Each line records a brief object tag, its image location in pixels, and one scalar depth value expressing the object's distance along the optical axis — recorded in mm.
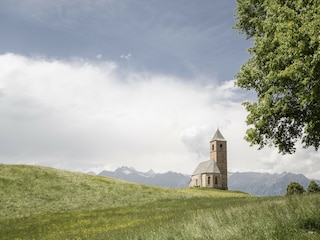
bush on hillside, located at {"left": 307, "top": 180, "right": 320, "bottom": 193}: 72162
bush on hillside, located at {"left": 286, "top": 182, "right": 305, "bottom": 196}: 69312
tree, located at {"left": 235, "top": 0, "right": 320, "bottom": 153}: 14398
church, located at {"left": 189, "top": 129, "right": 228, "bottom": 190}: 120938
